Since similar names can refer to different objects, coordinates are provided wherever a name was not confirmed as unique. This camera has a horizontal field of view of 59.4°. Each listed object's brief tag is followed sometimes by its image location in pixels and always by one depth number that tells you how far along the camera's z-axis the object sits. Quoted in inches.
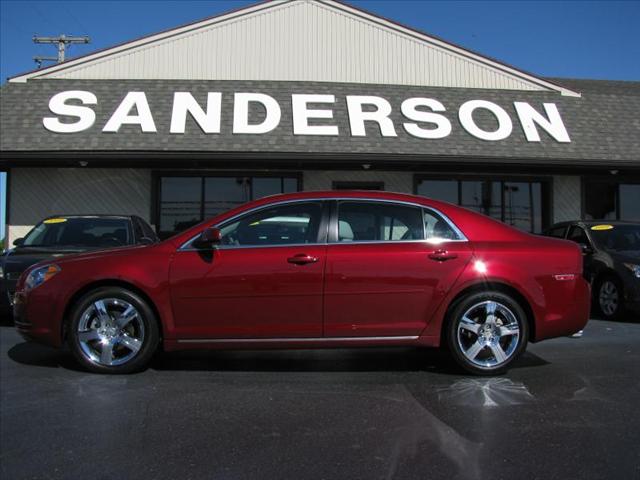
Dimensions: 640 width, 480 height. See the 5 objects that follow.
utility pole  1047.0
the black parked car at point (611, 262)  304.3
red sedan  181.5
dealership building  456.1
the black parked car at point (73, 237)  289.7
